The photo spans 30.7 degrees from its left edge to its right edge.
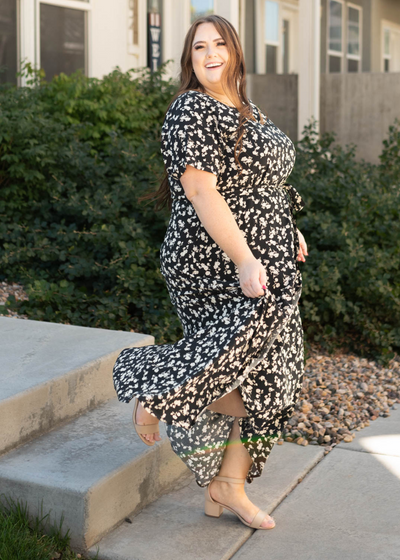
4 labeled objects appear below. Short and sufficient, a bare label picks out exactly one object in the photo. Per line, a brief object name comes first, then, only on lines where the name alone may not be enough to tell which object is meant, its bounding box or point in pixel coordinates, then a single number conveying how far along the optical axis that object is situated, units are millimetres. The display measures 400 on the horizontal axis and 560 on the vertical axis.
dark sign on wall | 8828
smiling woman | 2383
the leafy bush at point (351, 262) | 4840
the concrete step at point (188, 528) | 2492
